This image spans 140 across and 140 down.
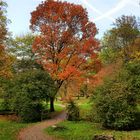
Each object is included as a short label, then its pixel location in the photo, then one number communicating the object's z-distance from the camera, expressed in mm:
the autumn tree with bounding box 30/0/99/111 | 20366
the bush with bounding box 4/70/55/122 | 16893
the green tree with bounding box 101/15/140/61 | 27888
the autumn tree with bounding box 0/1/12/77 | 15637
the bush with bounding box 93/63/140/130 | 12326
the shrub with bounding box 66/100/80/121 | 15770
